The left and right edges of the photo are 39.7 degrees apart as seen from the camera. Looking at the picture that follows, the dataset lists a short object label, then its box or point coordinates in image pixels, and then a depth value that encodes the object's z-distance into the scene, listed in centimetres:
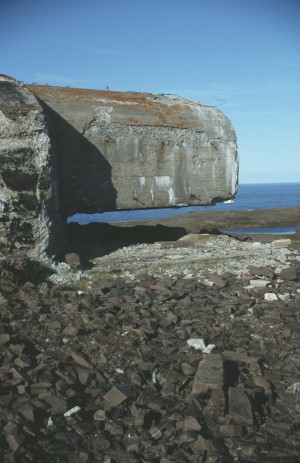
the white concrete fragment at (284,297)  559
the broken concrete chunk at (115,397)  326
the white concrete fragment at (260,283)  605
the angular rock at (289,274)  637
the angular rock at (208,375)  334
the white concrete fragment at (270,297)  553
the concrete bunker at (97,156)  617
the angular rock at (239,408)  311
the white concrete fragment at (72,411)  311
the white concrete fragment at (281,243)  888
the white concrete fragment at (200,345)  418
